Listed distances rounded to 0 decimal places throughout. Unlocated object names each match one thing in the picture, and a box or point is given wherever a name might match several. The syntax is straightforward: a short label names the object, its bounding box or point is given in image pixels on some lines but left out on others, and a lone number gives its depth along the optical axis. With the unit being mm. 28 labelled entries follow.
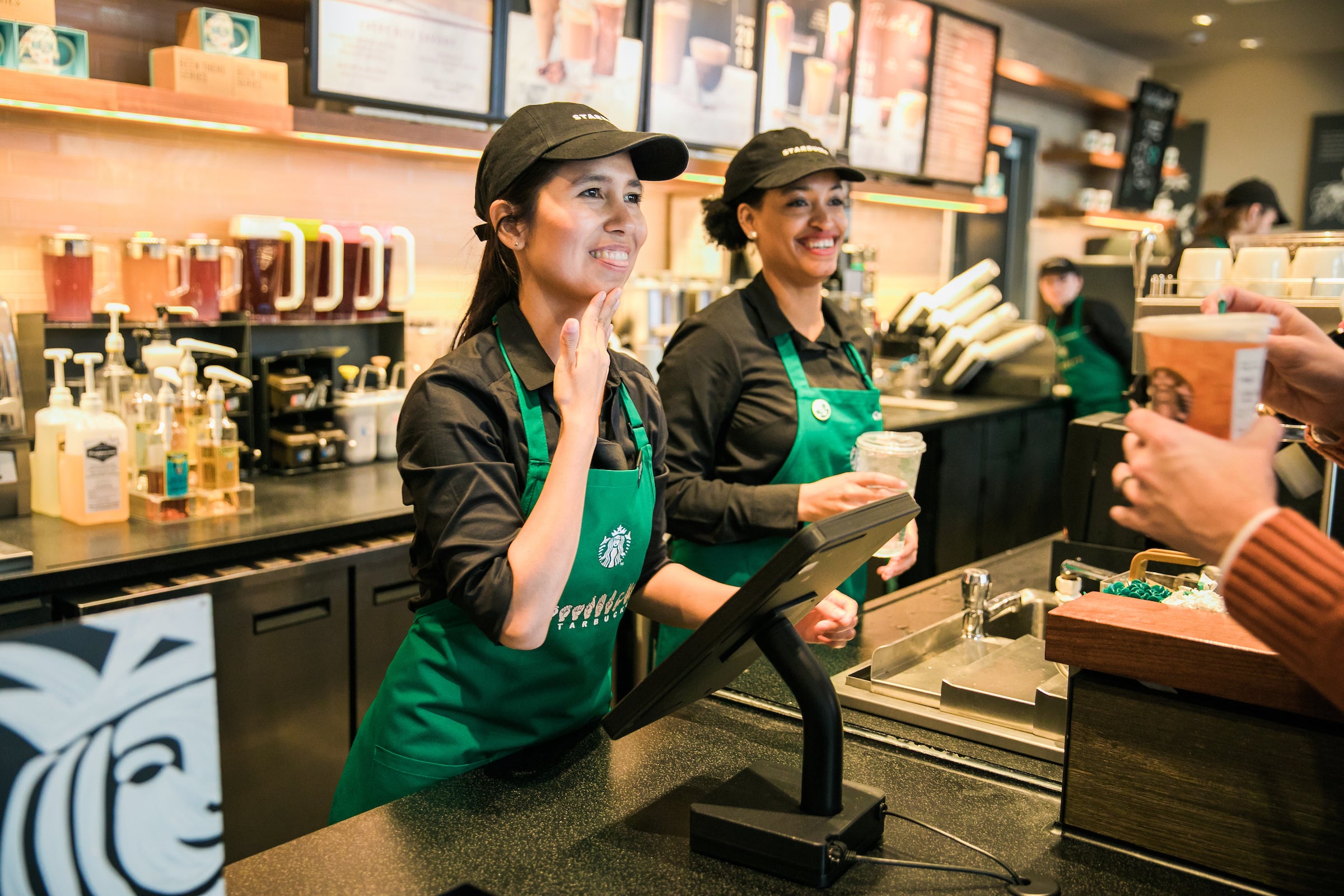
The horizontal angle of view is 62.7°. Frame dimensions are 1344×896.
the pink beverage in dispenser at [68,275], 2836
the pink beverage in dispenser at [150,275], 2994
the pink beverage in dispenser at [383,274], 3461
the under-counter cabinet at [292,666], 2432
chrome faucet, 1896
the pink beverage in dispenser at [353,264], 3375
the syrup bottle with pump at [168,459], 2619
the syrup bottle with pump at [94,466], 2568
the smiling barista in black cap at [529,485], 1347
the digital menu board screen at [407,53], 3199
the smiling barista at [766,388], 2168
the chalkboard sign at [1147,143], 7871
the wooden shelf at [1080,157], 7652
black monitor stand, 1122
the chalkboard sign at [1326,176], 8398
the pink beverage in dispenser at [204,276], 3039
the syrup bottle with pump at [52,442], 2619
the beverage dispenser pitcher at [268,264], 3170
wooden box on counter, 1089
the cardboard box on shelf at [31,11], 2623
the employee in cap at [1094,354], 5500
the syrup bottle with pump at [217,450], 2680
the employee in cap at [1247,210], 5215
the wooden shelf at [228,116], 2615
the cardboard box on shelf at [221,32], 2928
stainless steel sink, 1486
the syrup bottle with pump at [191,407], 2689
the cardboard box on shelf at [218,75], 2885
